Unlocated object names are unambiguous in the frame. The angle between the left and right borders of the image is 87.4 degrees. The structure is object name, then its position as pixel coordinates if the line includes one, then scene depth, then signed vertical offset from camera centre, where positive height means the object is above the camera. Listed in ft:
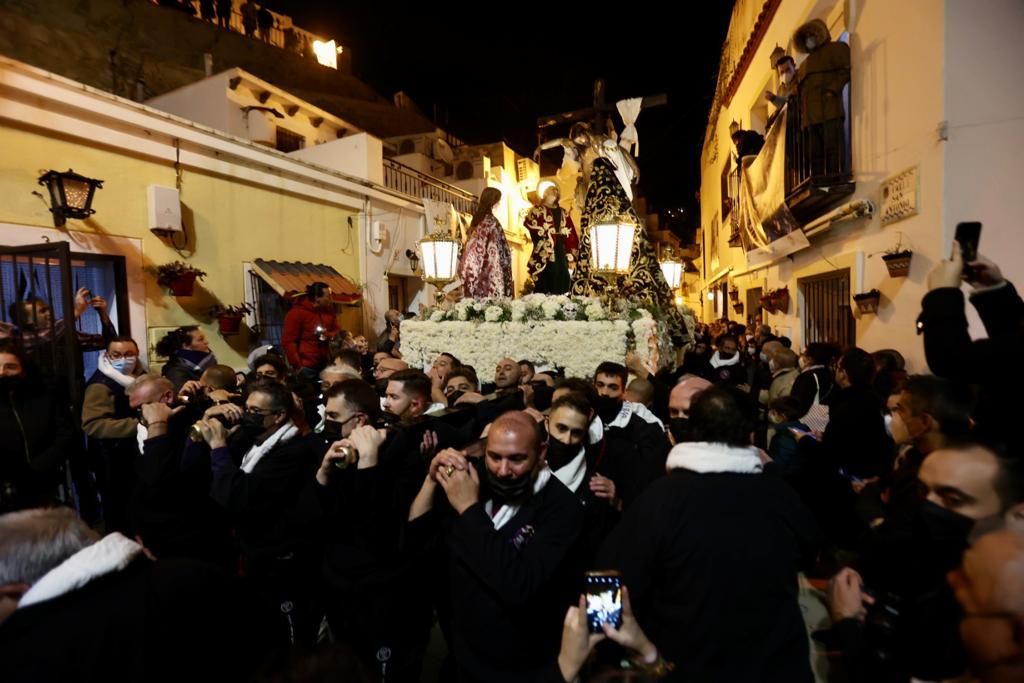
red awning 30.55 +2.79
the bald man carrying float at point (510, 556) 6.70 -3.01
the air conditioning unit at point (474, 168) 74.54 +21.33
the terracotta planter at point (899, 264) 18.81 +1.66
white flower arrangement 18.67 -0.54
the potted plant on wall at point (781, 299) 35.42 +0.93
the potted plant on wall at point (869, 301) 21.11 +0.39
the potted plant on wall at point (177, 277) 25.26 +2.36
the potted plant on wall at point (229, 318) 27.78 +0.40
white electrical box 25.07 +5.51
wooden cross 25.53 +10.01
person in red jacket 23.32 -0.64
